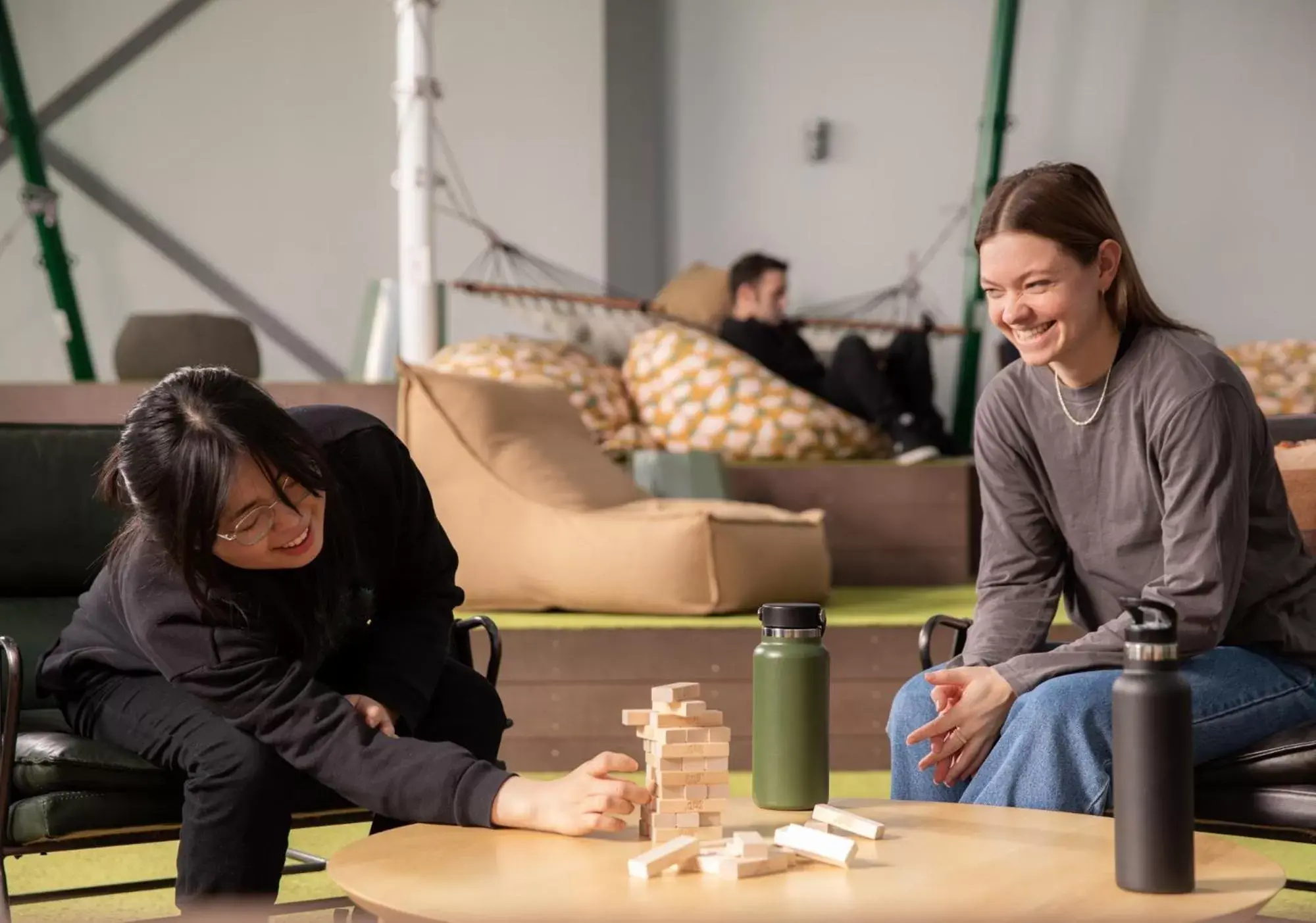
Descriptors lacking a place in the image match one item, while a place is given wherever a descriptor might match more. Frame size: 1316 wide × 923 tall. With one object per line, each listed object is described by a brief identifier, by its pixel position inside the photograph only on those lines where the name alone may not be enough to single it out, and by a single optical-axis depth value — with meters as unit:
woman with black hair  2.90
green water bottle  2.87
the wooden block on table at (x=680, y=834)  2.77
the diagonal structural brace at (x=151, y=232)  10.21
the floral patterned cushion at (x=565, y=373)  6.99
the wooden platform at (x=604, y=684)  5.23
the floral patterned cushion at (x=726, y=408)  7.16
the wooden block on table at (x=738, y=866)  2.61
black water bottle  2.53
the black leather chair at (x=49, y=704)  3.25
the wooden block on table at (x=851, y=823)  2.75
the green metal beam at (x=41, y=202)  9.58
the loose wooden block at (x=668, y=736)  2.76
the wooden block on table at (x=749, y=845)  2.64
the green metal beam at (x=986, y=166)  9.61
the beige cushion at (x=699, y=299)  8.58
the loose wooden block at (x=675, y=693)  2.79
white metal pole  7.62
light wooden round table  2.48
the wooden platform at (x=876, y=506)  6.80
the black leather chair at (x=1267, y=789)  3.20
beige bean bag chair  5.36
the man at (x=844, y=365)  7.89
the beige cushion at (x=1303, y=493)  3.83
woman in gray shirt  3.20
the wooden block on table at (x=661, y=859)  2.61
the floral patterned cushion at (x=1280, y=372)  8.03
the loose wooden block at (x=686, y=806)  2.78
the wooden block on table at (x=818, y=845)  2.64
